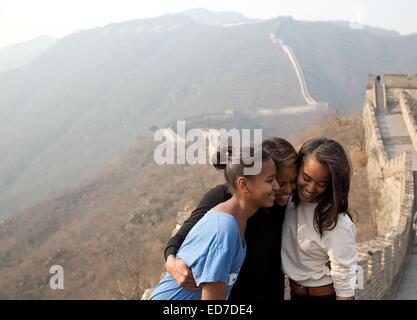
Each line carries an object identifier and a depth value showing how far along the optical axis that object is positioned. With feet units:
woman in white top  6.62
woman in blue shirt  5.39
